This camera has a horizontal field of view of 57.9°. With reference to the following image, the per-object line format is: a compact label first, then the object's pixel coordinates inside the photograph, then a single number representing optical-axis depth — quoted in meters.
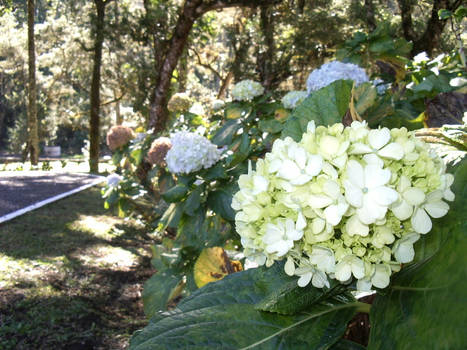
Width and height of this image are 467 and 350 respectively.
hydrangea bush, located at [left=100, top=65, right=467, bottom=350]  0.61
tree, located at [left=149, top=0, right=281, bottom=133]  6.97
